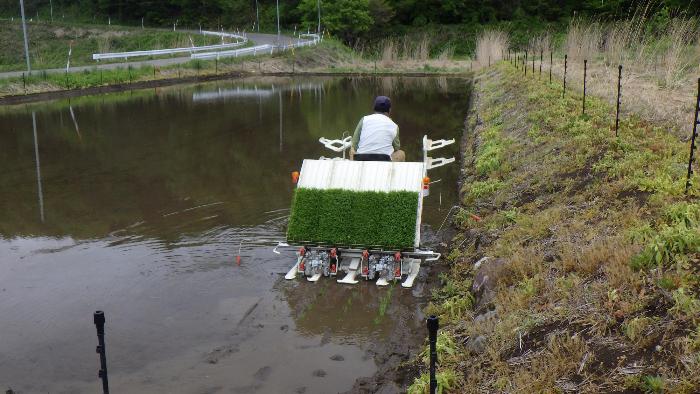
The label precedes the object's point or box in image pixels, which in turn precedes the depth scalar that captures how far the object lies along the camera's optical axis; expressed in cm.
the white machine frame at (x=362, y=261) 790
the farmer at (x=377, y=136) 891
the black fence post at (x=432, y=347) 427
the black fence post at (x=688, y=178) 643
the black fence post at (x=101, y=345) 456
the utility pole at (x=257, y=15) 6800
